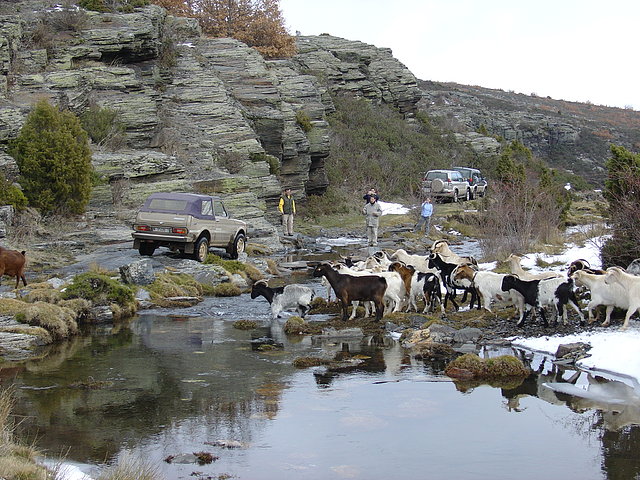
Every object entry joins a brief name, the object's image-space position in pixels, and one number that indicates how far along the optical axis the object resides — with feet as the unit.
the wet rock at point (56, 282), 60.10
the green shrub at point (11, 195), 81.10
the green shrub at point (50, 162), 86.43
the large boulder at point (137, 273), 66.33
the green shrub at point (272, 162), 129.21
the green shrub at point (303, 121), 150.82
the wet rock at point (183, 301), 63.46
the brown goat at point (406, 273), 56.16
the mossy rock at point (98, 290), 56.75
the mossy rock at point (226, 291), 68.95
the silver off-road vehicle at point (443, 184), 153.69
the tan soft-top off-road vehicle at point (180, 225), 76.23
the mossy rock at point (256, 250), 96.64
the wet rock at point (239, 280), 72.78
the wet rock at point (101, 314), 56.39
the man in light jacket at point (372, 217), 101.65
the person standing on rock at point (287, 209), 114.52
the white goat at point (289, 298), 58.29
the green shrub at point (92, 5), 143.95
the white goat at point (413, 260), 61.71
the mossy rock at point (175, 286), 65.41
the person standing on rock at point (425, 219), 115.44
